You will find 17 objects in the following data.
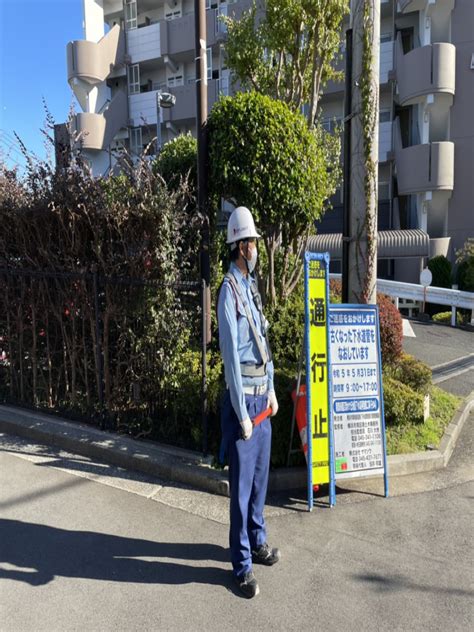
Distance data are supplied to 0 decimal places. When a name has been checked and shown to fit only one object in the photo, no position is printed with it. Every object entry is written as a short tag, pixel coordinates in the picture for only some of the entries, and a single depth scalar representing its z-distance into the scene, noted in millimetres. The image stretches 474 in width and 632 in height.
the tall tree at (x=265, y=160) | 5078
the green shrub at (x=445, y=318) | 12992
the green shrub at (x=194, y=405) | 4508
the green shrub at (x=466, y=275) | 14953
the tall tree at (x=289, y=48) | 6434
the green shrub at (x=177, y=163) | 6374
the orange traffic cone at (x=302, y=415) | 3949
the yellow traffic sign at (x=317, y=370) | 3732
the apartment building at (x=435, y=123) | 17016
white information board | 3922
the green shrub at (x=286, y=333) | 5750
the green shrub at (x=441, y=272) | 15883
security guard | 2770
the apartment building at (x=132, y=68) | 24266
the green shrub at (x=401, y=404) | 4965
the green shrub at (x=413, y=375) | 5605
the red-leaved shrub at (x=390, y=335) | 6238
